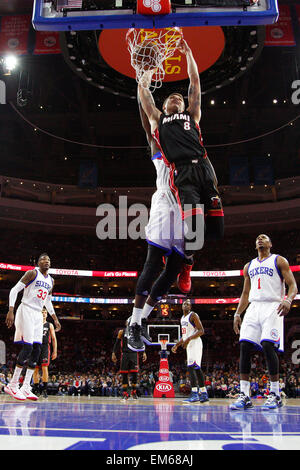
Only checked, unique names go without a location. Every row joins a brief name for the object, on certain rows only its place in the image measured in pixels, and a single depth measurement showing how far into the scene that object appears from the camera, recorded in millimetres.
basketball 4973
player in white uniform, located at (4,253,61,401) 7680
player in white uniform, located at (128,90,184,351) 3396
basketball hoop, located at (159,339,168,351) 15824
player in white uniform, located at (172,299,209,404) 9844
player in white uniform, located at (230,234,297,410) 6195
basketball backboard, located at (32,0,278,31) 4594
